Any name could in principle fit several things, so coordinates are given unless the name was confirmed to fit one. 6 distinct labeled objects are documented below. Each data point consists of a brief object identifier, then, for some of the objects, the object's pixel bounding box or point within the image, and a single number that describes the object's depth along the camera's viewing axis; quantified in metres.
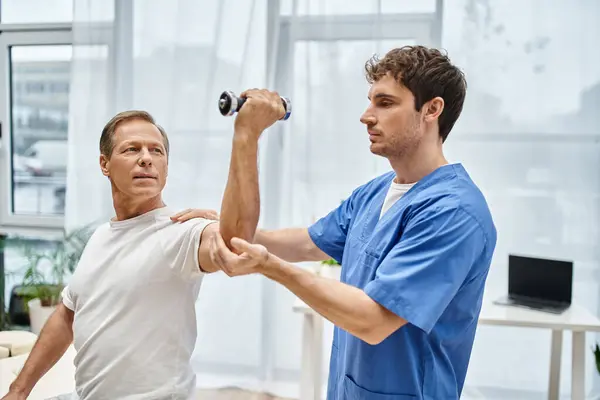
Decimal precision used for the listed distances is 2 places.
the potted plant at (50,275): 3.05
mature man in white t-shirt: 1.29
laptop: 2.45
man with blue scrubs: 1.18
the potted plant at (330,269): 2.58
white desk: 2.25
